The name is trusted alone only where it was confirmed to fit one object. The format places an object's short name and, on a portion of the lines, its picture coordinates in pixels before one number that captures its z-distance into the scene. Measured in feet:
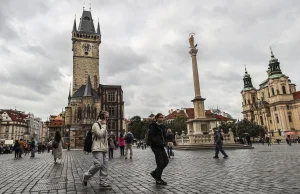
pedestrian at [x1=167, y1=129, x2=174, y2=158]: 42.84
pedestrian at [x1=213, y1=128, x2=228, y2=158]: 41.11
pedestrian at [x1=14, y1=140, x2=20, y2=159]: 63.41
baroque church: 234.38
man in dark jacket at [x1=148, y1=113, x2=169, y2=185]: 19.20
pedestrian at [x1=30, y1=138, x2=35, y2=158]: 65.73
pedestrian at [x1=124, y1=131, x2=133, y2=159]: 47.59
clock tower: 196.75
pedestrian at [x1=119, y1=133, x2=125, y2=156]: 55.10
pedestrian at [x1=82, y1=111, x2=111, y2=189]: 18.37
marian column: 79.20
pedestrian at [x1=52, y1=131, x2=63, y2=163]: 44.21
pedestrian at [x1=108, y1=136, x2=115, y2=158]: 50.55
